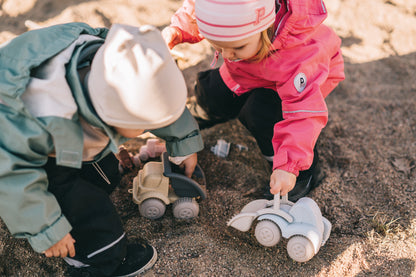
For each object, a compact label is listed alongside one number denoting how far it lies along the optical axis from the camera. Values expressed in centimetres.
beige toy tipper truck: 145
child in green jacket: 98
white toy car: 124
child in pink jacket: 123
